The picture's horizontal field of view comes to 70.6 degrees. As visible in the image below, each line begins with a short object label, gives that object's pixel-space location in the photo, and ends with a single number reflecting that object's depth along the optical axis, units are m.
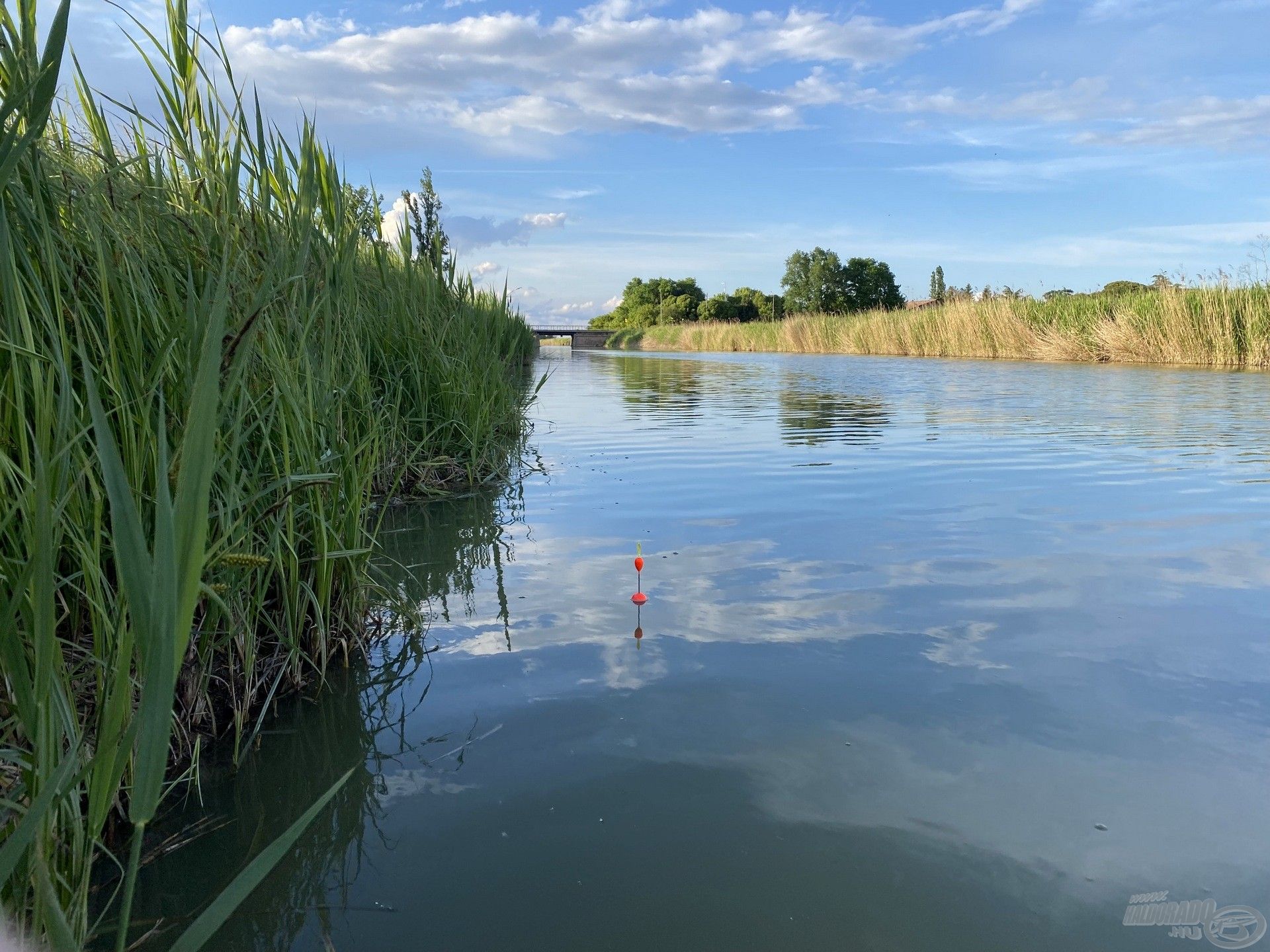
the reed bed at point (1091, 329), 17.61
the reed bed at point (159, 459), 1.09
